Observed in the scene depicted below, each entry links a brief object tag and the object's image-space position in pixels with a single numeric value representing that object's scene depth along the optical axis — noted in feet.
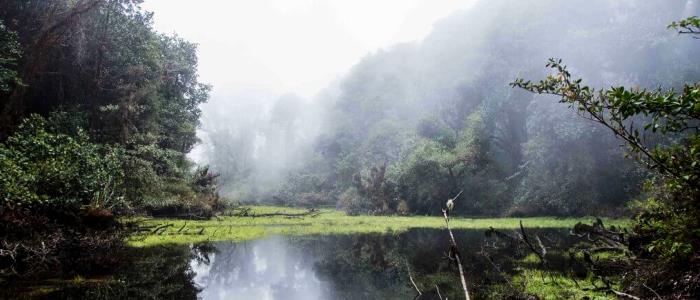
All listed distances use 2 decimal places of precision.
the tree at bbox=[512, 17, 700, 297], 16.36
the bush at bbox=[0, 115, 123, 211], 44.37
